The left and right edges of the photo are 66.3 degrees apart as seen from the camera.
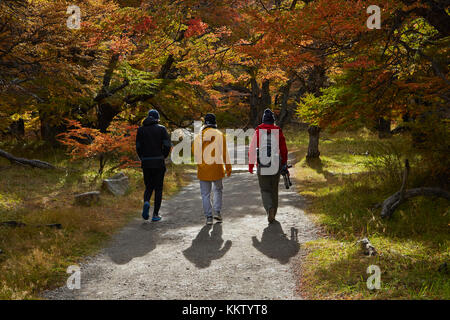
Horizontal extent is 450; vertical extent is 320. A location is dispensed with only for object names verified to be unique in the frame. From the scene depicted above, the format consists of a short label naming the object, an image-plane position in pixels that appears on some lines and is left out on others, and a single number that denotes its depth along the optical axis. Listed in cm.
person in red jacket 657
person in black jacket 685
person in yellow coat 661
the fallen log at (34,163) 1040
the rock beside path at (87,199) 784
